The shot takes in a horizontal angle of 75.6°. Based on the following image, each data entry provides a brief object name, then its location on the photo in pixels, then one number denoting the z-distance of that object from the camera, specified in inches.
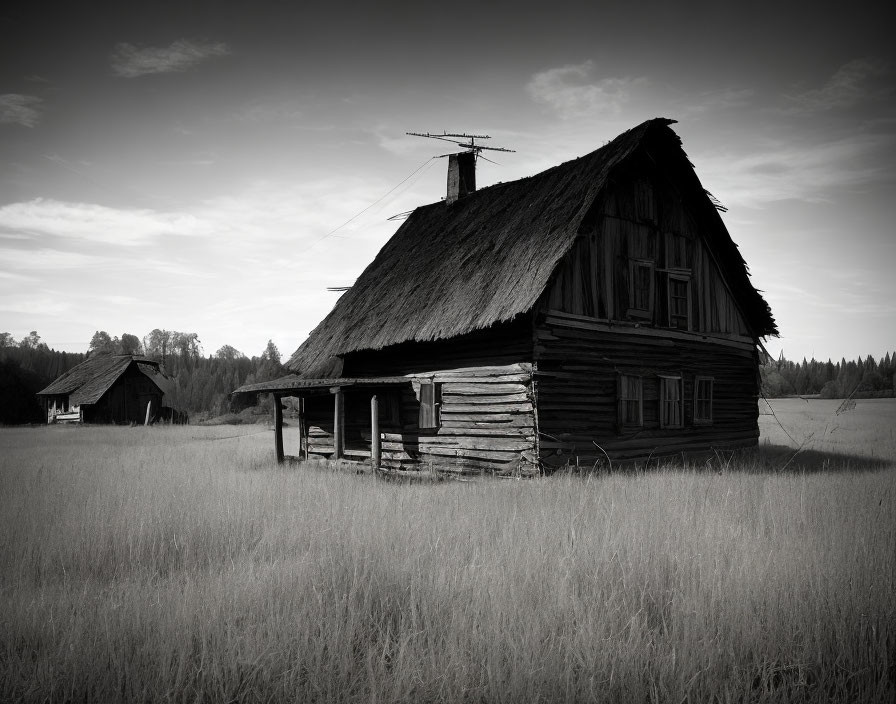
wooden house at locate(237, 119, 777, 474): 486.9
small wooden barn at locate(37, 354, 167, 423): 1582.2
